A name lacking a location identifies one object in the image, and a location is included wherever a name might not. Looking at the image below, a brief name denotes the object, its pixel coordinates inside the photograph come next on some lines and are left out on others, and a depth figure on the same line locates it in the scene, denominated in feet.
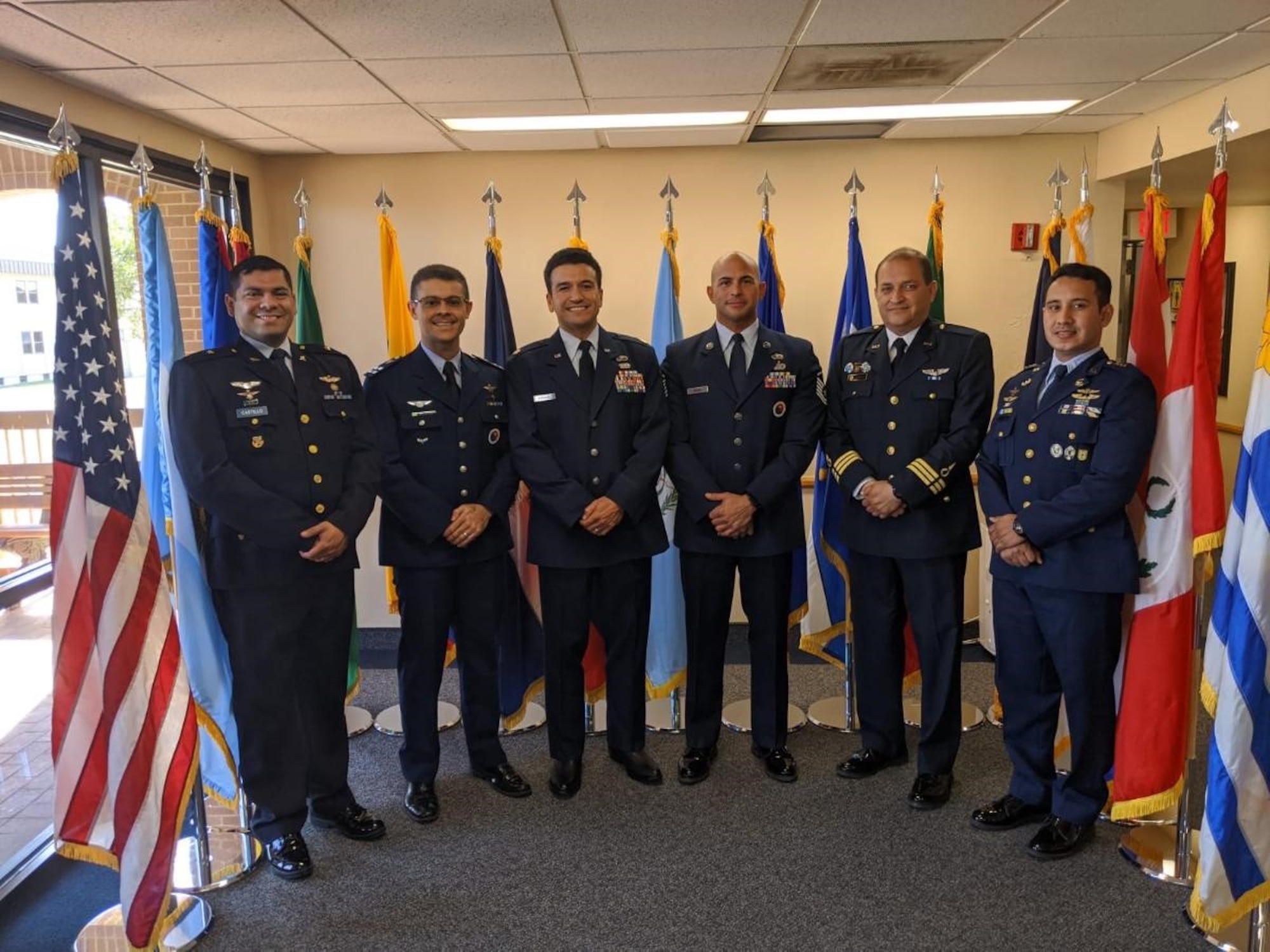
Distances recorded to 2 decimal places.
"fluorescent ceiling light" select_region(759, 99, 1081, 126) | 13.03
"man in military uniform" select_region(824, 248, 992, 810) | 9.51
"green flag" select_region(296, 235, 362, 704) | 11.30
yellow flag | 12.42
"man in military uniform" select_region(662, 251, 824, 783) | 9.96
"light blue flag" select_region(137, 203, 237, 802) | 8.76
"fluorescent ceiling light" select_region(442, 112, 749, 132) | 13.19
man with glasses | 9.42
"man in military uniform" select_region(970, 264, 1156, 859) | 8.30
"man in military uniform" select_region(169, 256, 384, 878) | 8.25
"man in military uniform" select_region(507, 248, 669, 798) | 9.62
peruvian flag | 8.28
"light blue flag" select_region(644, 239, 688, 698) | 12.07
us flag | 7.41
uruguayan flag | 7.32
